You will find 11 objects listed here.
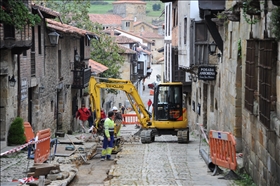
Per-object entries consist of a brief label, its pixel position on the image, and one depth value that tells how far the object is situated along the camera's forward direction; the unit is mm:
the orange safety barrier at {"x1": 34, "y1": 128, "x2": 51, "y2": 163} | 13680
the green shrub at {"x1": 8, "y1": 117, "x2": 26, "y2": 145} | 17984
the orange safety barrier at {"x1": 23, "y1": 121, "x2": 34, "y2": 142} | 18625
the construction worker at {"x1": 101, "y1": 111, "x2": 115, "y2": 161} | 17750
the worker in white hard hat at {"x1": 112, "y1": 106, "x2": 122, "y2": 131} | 22025
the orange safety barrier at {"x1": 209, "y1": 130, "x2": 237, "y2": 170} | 12468
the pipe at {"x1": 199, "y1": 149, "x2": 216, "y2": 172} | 13859
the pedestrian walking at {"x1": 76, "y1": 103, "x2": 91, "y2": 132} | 29562
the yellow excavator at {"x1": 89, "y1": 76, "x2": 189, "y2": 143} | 23359
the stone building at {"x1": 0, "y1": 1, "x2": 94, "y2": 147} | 17891
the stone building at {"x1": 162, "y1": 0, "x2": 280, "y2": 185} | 10201
